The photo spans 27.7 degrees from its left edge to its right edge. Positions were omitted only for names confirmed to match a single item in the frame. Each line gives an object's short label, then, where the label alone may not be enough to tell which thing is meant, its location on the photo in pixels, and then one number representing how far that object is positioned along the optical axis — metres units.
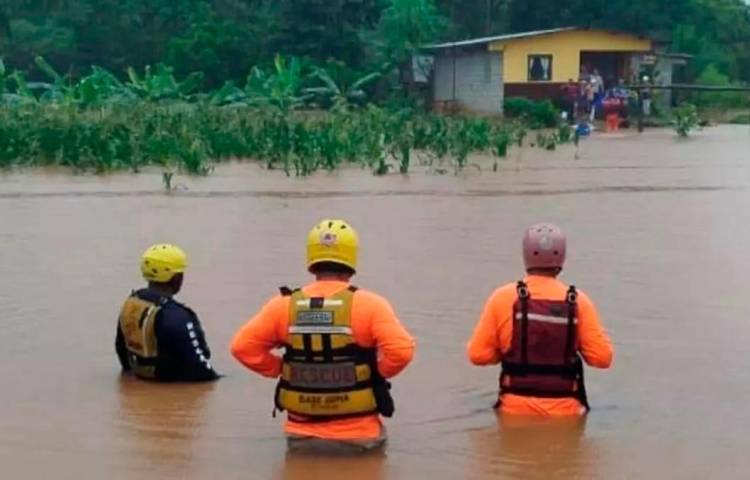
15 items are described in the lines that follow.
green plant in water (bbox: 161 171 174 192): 21.09
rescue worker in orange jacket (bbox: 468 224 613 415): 6.65
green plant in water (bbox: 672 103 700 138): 38.69
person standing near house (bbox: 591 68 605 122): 44.66
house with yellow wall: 48.19
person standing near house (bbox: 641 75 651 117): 43.40
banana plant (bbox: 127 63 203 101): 39.31
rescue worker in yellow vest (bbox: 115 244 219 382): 7.94
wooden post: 42.01
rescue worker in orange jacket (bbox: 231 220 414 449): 6.16
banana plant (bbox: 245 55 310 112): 38.16
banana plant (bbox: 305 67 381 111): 43.84
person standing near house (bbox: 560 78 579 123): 44.81
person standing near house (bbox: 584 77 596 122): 44.53
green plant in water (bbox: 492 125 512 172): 28.19
